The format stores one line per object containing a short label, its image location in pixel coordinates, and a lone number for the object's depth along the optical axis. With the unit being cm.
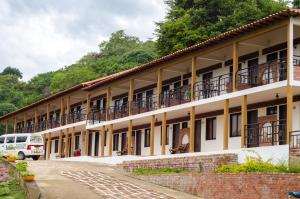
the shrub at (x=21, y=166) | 2008
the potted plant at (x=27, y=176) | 1914
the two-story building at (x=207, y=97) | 2308
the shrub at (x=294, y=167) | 1775
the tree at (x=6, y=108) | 7575
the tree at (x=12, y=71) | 12048
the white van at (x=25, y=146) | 3841
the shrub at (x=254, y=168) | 1861
